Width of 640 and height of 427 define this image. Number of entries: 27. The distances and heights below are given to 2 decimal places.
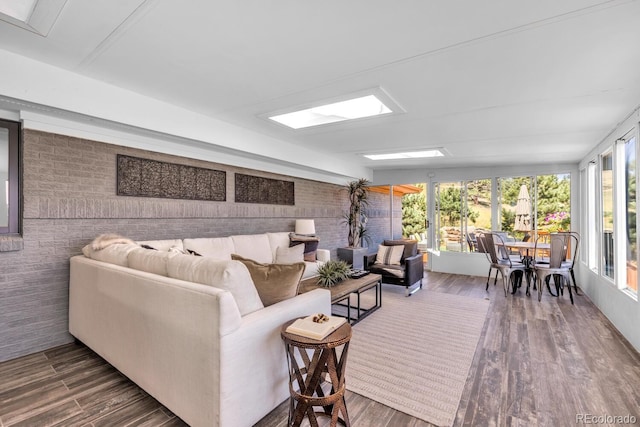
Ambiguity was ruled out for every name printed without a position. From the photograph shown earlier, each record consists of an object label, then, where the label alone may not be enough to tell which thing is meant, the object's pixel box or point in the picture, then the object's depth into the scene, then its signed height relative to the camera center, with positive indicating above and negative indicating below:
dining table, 5.09 -0.75
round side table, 1.71 -0.92
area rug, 2.19 -1.32
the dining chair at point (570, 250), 4.78 -0.68
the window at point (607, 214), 4.00 +0.02
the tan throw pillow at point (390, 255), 5.21 -0.68
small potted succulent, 3.68 -0.71
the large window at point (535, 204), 6.22 +0.25
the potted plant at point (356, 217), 6.74 -0.03
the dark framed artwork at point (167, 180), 3.48 +0.46
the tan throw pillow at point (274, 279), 2.10 -0.44
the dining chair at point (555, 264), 4.69 -0.77
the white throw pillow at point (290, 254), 4.64 -0.59
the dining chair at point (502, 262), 5.14 -0.83
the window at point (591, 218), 4.97 -0.05
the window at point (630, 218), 3.25 -0.03
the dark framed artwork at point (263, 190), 4.87 +0.45
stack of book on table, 1.75 -0.67
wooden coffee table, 3.39 -0.86
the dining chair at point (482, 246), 5.52 -0.59
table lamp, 5.66 -0.21
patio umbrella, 6.50 +0.09
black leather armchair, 4.89 -0.87
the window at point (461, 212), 6.92 +0.08
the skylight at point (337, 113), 3.41 +1.27
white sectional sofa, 1.64 -0.72
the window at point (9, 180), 2.81 +0.34
